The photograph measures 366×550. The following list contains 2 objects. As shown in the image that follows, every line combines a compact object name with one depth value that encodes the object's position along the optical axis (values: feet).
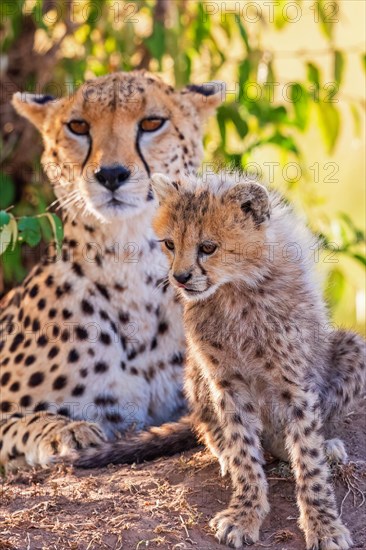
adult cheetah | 29.19
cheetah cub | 20.97
